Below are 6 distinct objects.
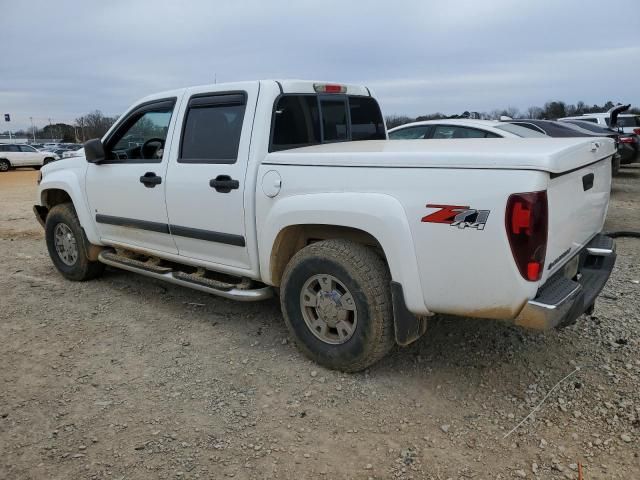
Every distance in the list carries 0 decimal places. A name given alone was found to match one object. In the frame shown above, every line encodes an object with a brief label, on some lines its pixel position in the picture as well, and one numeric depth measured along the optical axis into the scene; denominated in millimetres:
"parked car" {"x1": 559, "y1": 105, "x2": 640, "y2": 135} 12992
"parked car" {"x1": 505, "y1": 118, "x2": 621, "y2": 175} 9578
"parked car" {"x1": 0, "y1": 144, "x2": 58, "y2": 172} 26781
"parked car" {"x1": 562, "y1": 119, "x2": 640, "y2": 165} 12555
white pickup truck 2742
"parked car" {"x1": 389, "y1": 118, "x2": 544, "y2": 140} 8016
